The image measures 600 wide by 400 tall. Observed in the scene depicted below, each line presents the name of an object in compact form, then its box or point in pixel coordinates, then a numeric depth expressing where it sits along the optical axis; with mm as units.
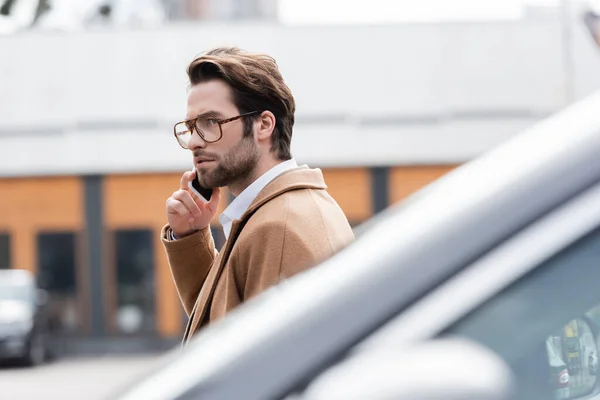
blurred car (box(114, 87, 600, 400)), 2424
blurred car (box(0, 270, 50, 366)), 35219
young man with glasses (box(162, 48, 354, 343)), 4457
